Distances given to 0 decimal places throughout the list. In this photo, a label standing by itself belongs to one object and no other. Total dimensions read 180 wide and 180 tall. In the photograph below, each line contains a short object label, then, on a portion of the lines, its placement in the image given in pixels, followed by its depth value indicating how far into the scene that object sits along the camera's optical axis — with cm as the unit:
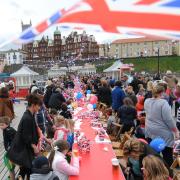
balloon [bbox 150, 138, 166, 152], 401
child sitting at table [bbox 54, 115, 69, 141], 548
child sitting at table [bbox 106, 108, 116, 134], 769
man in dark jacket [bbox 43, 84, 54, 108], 1067
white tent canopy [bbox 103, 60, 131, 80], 3052
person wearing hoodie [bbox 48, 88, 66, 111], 926
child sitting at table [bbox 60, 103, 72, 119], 817
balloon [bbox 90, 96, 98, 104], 1091
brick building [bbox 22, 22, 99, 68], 10850
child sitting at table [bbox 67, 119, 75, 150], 576
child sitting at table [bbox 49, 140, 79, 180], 382
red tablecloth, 373
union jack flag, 93
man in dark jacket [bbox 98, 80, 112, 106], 1128
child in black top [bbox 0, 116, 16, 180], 477
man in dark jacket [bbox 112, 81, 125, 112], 889
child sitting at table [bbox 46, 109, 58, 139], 676
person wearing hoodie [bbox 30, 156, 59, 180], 326
